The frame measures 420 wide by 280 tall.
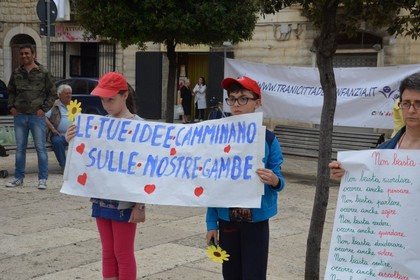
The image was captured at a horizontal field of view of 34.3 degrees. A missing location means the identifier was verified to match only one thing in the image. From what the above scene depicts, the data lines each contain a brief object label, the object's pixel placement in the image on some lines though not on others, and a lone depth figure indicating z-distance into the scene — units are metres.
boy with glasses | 3.88
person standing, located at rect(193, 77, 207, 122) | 23.67
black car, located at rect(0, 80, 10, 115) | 23.91
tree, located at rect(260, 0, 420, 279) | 4.96
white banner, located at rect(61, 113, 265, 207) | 3.93
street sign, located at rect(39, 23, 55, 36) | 13.80
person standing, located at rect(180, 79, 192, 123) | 23.97
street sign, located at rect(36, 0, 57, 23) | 14.05
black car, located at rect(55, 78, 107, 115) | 20.70
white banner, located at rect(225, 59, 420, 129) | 10.83
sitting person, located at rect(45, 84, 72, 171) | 10.70
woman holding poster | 3.18
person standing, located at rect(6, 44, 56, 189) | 8.99
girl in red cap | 4.32
